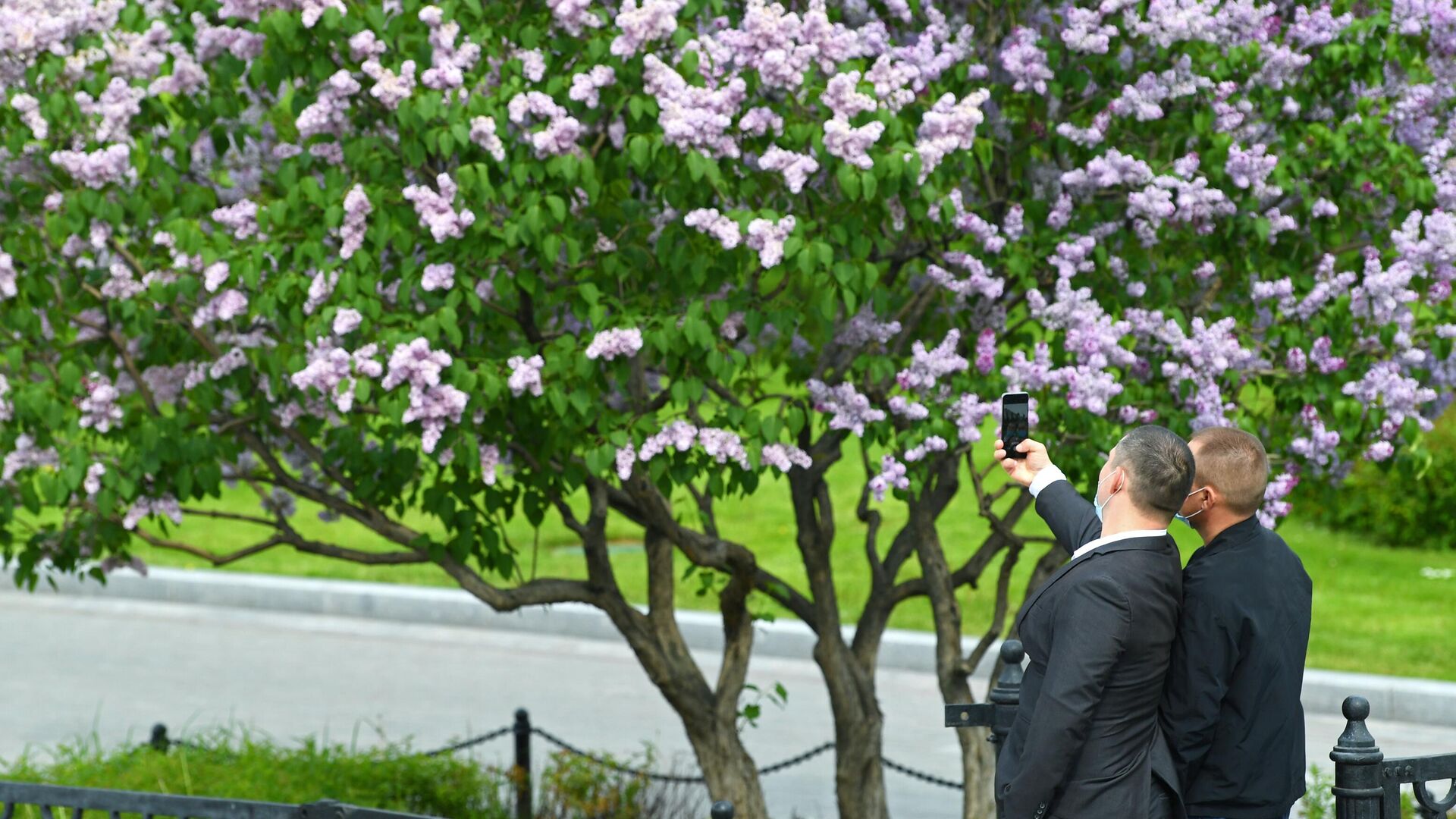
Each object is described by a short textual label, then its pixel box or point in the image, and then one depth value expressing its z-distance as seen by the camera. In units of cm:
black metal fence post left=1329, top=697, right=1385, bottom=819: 796
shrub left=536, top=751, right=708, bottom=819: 1524
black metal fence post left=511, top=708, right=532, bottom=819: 1546
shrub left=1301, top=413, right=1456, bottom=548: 3002
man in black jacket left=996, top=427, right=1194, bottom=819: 690
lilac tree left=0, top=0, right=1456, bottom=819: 1025
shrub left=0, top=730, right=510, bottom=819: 1398
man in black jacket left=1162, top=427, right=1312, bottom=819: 736
